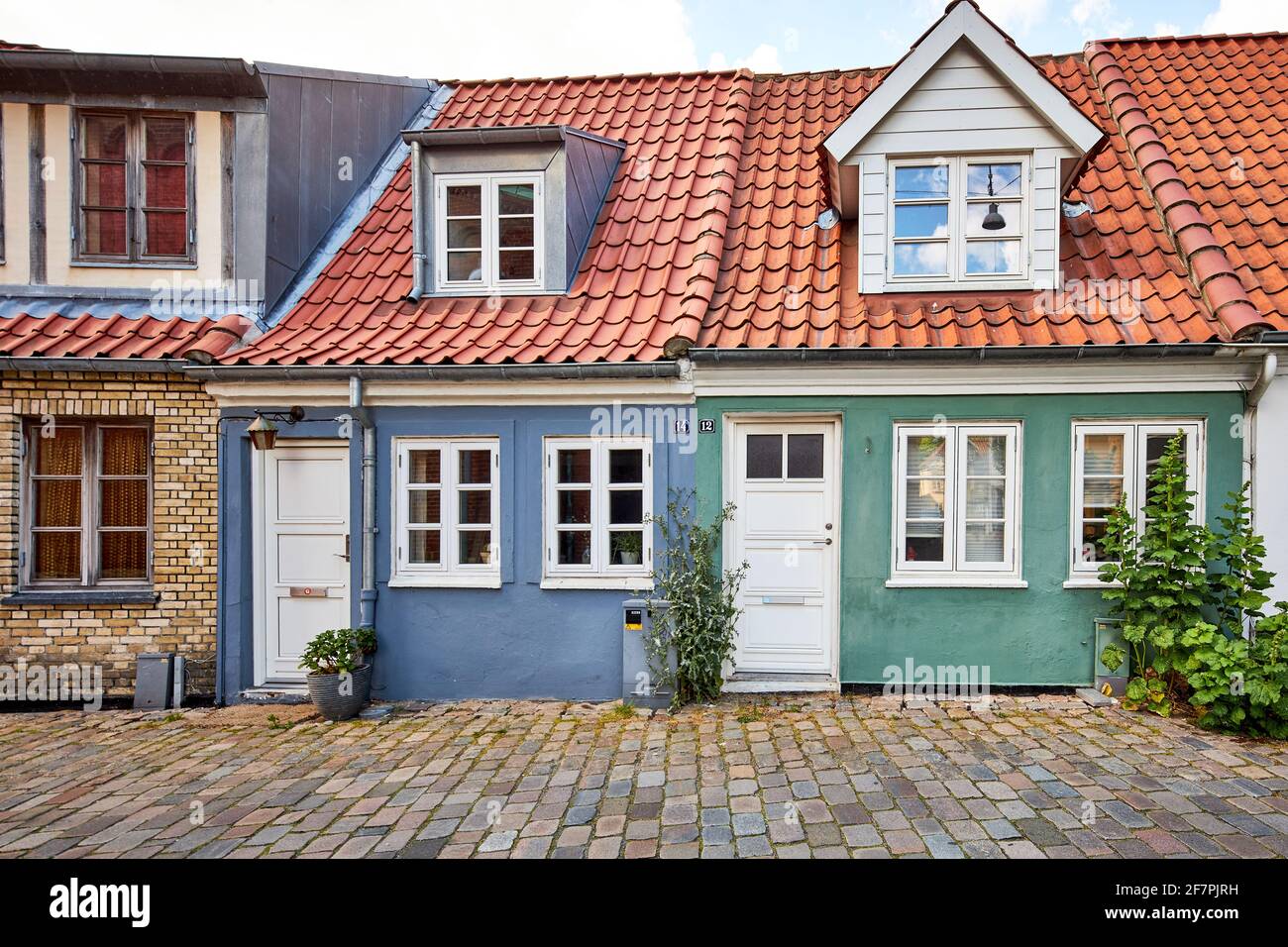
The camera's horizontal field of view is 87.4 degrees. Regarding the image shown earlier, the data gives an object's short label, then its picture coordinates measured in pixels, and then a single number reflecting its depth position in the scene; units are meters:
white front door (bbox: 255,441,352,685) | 6.80
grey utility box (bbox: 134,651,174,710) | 6.63
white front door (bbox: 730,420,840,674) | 6.54
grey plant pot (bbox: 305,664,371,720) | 6.13
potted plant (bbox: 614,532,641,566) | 6.60
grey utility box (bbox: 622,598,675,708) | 6.24
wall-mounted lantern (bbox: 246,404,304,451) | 6.42
